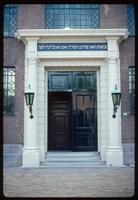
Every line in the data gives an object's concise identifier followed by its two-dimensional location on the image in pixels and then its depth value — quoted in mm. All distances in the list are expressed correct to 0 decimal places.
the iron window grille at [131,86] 9989
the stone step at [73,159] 9609
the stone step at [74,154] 9852
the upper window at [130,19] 10133
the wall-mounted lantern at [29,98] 9393
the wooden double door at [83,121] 10297
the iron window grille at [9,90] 9960
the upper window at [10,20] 10079
